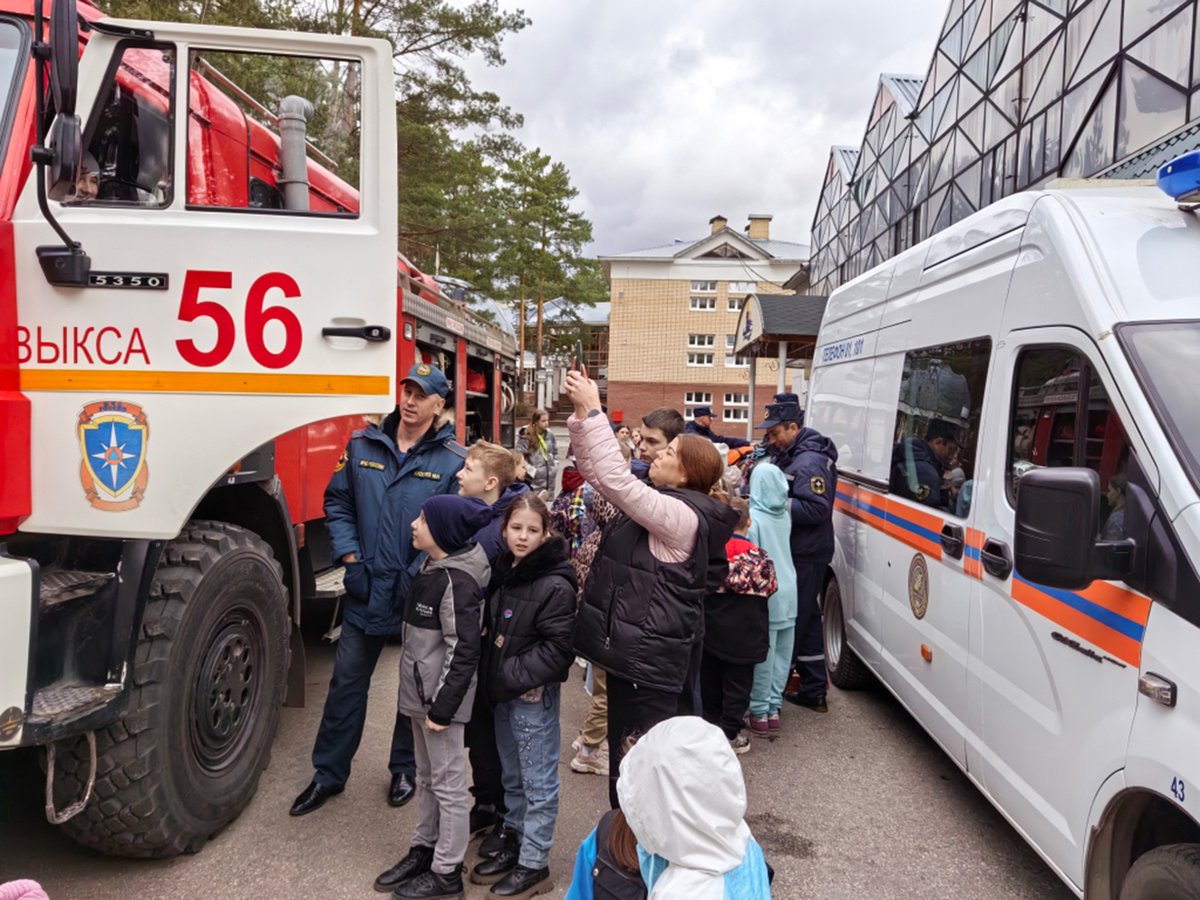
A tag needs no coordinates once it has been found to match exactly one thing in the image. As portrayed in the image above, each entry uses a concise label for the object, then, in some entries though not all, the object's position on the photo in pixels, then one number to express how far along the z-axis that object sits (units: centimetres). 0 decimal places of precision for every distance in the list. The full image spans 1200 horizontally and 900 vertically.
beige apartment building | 4459
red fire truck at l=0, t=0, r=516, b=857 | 261
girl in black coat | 297
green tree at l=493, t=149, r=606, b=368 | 3766
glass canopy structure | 1009
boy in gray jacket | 288
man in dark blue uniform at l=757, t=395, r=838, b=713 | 472
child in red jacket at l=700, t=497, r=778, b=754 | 388
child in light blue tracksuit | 452
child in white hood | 155
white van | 208
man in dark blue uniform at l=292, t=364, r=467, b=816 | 349
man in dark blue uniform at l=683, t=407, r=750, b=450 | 721
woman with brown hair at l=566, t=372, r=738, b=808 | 267
